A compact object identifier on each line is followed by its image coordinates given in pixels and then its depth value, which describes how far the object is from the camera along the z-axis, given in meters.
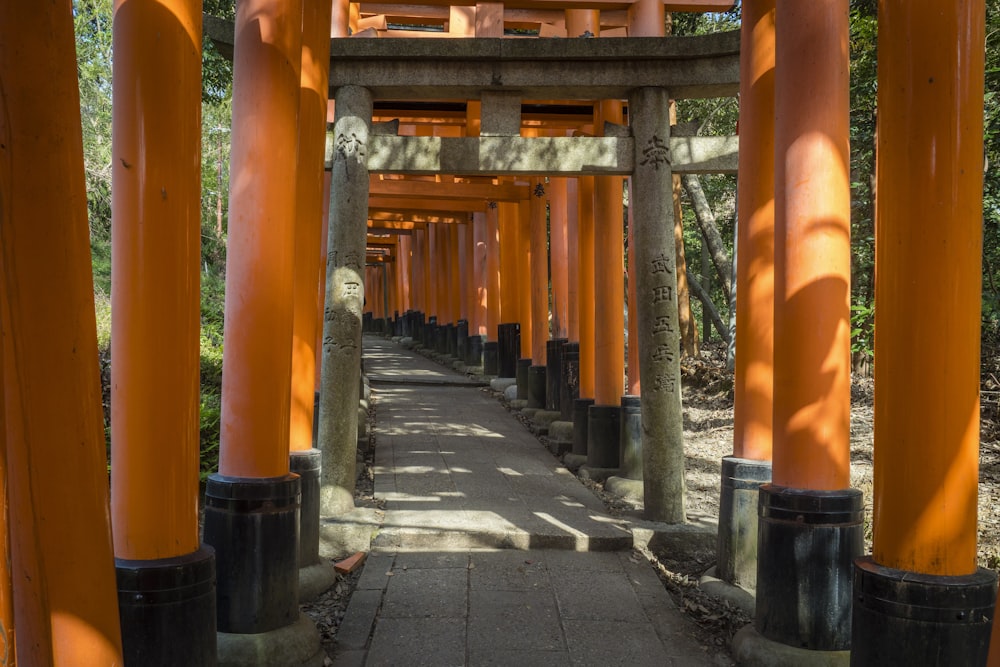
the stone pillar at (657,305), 7.07
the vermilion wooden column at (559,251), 12.59
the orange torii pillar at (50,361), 1.92
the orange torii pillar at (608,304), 9.13
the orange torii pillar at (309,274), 5.59
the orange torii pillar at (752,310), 5.66
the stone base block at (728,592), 5.49
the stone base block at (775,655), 4.41
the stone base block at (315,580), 5.59
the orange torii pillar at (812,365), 4.40
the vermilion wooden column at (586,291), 10.30
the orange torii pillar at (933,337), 3.20
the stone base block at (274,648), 4.37
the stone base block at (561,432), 11.17
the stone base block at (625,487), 8.70
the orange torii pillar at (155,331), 3.26
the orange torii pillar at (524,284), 14.66
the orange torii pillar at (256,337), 4.40
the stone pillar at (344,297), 7.19
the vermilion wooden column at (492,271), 16.98
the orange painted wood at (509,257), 15.78
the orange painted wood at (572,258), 11.17
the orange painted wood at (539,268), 13.73
